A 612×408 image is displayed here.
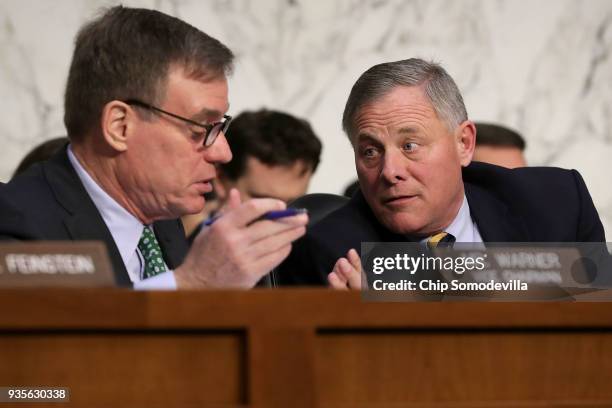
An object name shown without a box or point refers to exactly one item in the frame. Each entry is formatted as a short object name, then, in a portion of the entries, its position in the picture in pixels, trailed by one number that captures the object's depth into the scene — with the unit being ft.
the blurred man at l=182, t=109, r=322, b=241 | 24.38
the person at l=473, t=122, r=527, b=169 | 23.33
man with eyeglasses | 12.93
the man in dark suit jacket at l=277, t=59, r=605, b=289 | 13.76
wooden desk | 8.19
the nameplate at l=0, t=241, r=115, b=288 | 8.24
